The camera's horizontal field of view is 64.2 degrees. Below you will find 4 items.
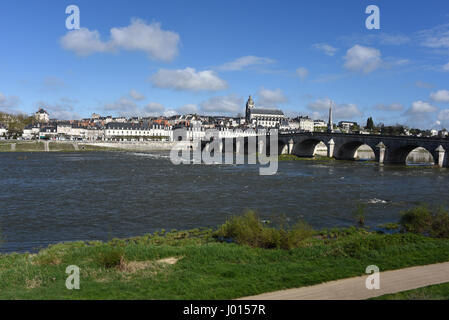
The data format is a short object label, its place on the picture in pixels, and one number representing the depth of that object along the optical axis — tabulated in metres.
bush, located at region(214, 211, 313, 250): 14.38
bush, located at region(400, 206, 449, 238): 16.48
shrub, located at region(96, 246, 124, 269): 11.91
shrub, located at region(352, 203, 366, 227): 20.98
